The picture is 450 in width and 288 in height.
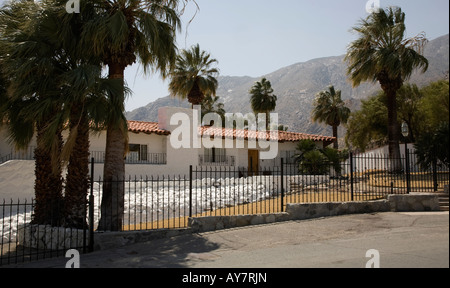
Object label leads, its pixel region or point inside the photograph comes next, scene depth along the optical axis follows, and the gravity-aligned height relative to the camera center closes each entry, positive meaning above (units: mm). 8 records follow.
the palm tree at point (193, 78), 28719 +6823
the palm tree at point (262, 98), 40344 +7508
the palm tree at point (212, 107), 44709 +7411
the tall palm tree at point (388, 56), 21297 +6390
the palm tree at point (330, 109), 39562 +6160
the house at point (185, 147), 22547 +1422
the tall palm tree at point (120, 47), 10266 +3489
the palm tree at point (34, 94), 9969 +2016
